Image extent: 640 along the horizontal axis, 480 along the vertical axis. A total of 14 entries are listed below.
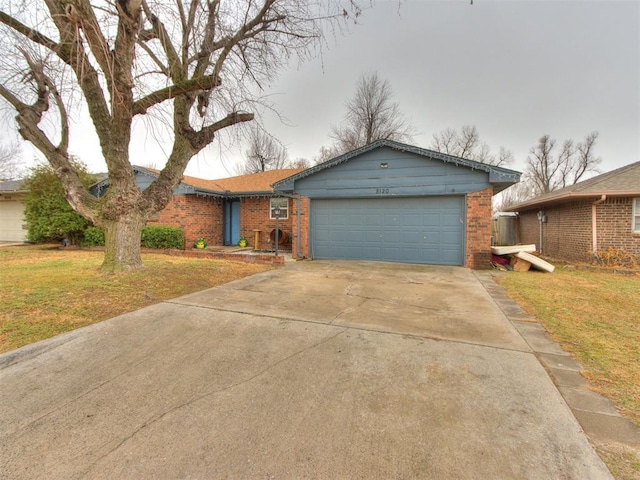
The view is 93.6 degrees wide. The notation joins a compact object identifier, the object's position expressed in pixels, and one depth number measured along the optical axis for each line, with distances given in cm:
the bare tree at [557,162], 3491
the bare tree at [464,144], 3309
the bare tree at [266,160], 3322
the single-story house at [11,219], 1652
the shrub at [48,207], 1250
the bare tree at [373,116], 2552
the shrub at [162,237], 1245
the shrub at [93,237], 1291
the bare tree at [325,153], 2938
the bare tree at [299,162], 3591
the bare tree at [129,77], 531
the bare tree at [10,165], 3046
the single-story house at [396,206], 915
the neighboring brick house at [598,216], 945
